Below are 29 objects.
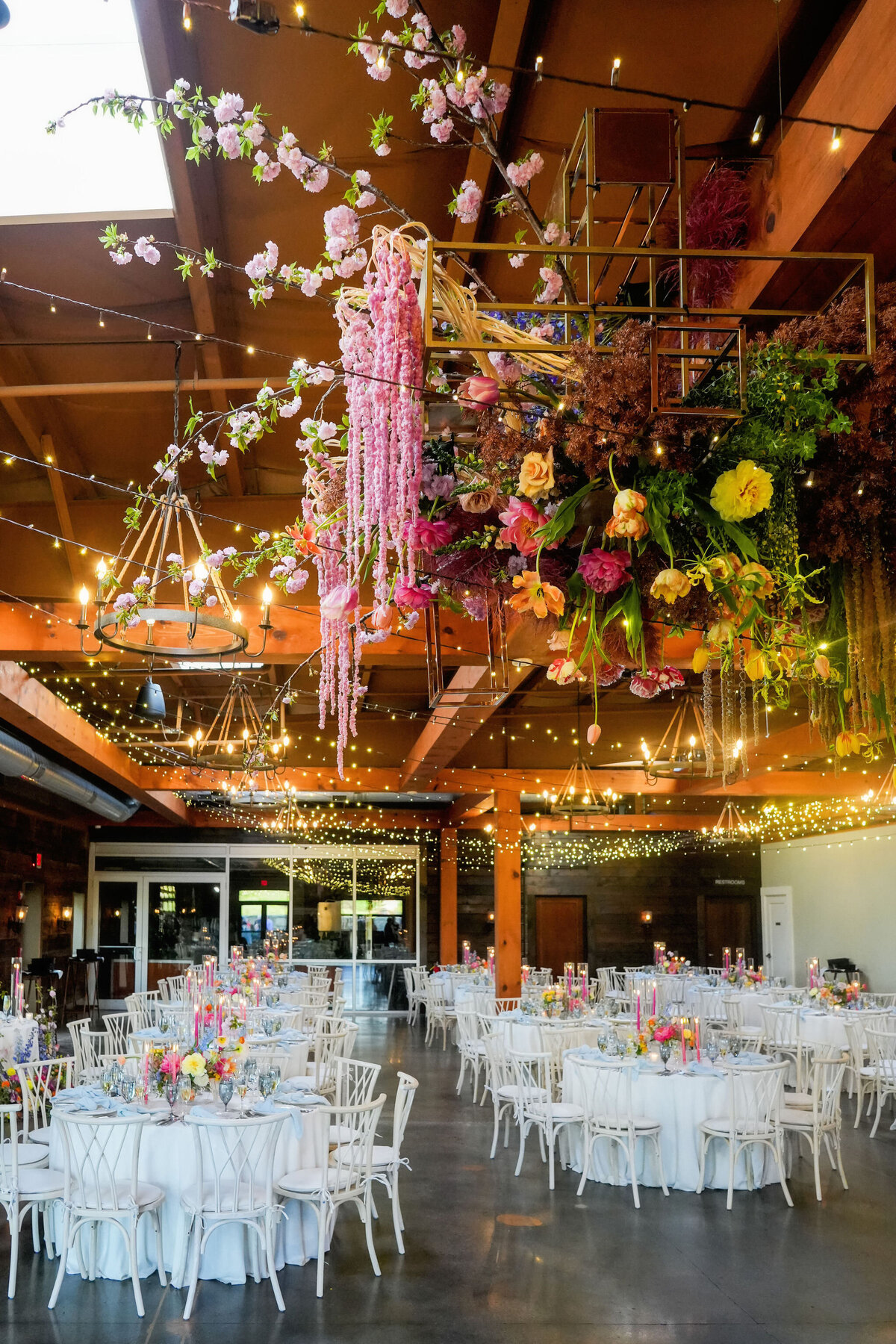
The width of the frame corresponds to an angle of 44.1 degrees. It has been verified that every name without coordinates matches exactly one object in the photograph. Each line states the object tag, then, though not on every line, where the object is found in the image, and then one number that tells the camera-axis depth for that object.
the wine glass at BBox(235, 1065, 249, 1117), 6.21
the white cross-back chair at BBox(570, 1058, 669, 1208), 7.15
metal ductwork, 10.13
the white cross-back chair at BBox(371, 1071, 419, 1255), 6.10
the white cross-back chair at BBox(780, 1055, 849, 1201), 7.33
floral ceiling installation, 1.93
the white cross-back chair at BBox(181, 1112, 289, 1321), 5.20
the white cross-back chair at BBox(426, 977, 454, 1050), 15.21
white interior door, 18.95
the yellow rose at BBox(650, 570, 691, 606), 1.93
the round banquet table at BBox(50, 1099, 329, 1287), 5.51
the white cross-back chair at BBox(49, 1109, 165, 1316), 5.17
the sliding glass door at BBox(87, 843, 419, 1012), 19.19
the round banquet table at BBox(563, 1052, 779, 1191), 7.35
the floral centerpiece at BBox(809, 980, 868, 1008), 11.61
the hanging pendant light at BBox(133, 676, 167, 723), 8.57
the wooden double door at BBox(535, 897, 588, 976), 19.97
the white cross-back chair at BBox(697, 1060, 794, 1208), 6.97
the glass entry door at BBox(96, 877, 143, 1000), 18.88
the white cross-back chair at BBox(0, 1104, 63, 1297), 5.41
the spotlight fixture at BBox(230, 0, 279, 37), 2.08
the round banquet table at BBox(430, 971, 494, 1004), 14.86
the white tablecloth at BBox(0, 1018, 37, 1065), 9.01
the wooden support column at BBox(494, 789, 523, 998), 13.28
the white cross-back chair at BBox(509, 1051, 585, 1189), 7.57
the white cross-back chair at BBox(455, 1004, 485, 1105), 10.91
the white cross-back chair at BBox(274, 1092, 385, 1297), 5.54
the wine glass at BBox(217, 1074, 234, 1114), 5.88
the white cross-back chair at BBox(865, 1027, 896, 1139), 9.56
